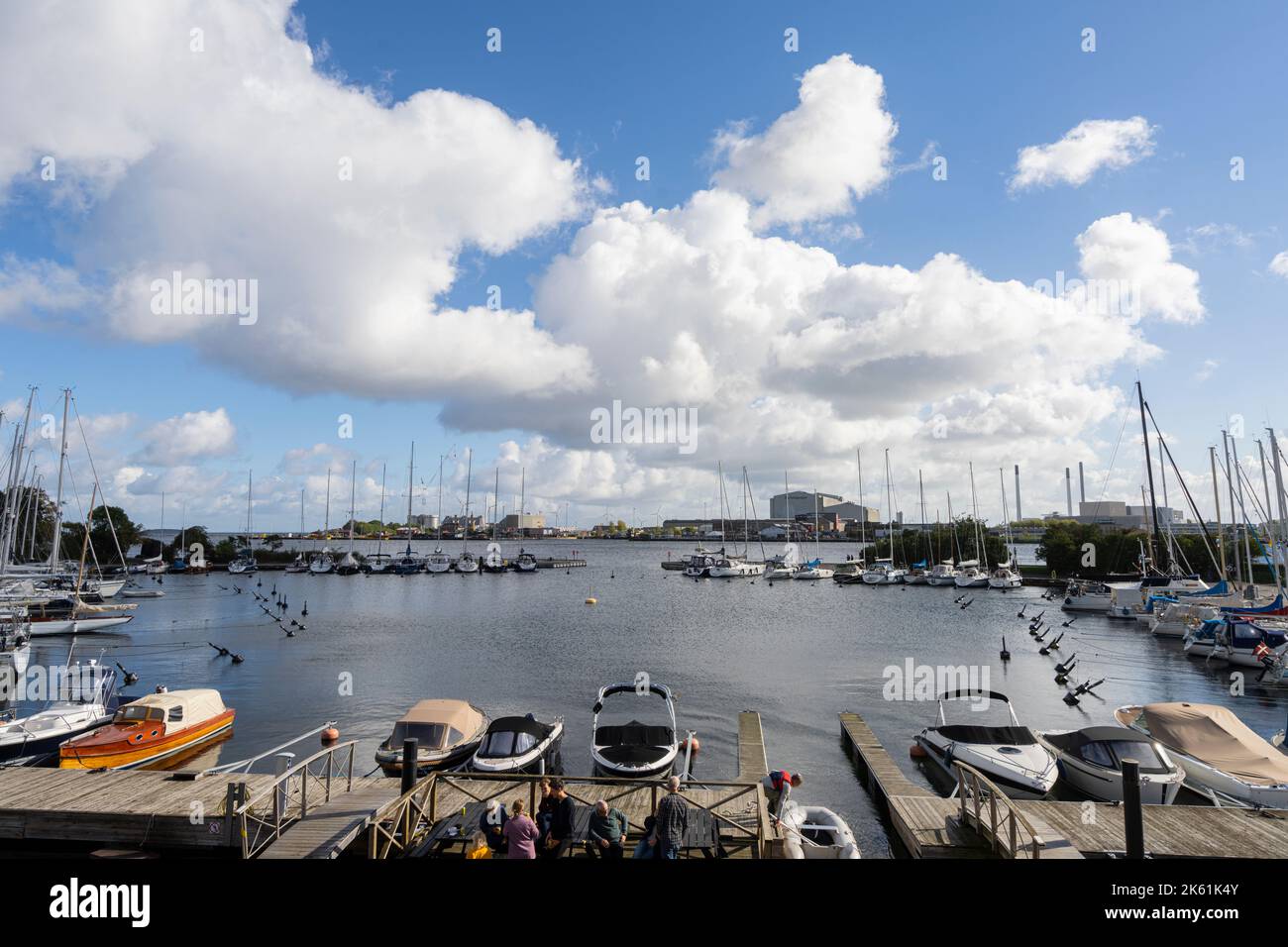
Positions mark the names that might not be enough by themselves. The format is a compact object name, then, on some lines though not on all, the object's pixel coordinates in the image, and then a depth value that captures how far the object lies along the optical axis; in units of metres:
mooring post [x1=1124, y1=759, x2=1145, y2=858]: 12.29
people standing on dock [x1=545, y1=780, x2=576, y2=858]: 13.45
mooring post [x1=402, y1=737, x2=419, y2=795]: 15.75
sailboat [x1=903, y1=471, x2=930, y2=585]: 120.88
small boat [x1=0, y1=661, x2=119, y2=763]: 27.05
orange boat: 26.92
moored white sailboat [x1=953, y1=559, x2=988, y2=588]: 109.12
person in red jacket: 20.16
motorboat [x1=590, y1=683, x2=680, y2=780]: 24.88
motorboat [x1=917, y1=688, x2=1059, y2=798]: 24.08
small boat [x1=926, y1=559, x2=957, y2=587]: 116.06
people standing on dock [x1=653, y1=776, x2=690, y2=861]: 12.51
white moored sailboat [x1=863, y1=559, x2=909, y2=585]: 118.00
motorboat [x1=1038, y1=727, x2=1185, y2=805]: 21.95
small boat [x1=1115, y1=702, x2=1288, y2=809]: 22.45
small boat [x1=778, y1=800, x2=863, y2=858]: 17.48
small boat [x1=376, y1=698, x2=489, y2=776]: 26.22
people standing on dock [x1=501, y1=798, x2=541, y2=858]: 12.48
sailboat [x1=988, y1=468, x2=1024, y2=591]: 108.31
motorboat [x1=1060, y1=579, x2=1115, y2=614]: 83.12
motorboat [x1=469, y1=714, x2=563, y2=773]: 24.92
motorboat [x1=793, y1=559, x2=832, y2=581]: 129.88
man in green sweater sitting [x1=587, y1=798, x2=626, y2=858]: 13.37
